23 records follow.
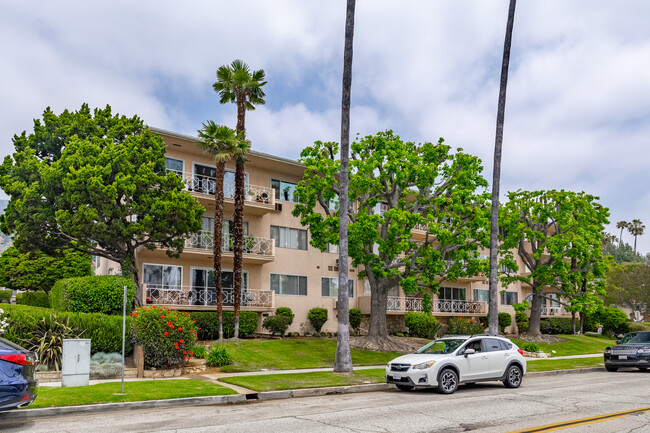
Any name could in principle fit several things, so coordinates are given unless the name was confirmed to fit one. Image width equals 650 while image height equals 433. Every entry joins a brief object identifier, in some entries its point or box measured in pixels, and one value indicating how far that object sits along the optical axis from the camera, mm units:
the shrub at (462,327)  37312
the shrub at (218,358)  20250
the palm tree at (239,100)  26281
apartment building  28142
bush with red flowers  18422
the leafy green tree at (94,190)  23000
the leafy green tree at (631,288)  63044
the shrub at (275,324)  29500
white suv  15195
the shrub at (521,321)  46762
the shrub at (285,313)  30766
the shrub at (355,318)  34000
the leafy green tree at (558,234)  35875
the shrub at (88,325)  17766
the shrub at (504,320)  44875
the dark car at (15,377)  9578
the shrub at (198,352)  19906
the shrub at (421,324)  36250
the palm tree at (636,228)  101000
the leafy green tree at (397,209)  25547
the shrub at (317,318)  32375
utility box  14594
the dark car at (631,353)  22500
